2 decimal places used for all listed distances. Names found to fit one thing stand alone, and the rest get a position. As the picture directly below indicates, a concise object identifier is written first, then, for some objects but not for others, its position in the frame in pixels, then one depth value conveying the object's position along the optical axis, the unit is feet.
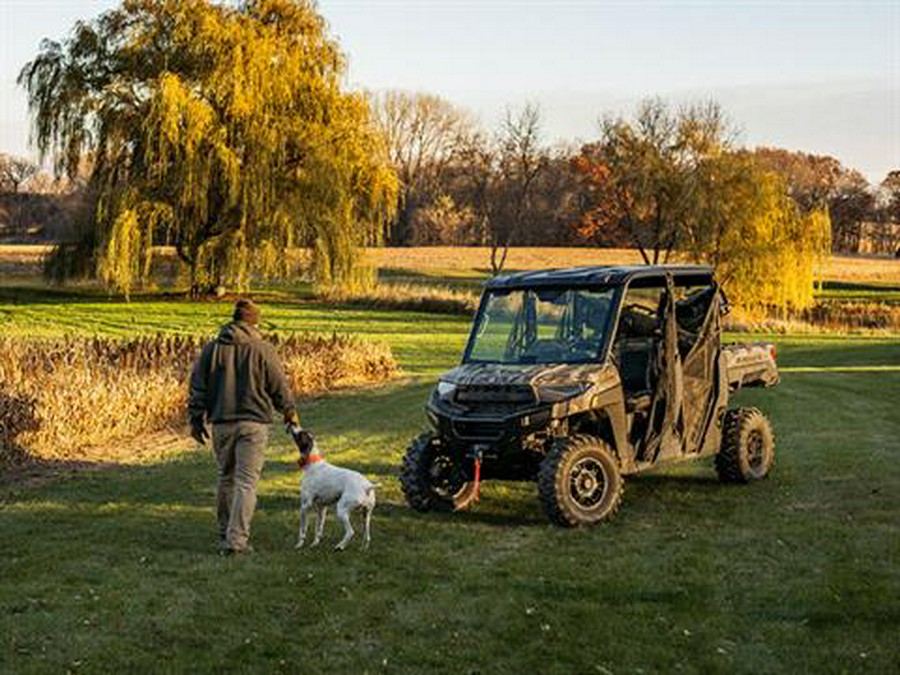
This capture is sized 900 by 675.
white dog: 28.09
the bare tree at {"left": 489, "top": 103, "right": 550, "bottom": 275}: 261.65
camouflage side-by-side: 30.66
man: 27.96
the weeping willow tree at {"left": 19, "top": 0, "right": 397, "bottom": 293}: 133.39
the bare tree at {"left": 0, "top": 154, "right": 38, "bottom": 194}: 376.27
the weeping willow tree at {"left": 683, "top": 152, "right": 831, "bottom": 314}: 157.89
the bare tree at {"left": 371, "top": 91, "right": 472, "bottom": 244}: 325.62
